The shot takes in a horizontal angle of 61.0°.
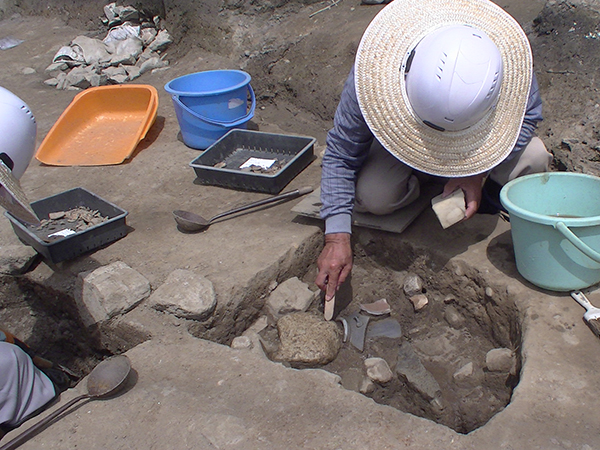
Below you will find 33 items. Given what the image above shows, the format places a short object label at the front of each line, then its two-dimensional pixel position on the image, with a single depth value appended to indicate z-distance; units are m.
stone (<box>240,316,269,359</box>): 2.29
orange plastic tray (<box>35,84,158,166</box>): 3.98
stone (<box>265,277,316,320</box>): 2.44
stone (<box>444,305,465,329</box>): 2.41
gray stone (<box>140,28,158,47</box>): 6.07
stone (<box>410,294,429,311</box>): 2.49
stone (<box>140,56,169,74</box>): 5.66
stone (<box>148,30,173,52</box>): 5.87
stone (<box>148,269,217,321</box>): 2.28
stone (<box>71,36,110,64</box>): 5.93
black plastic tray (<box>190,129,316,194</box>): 3.25
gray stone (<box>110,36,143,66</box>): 5.79
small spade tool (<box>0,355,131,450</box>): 1.77
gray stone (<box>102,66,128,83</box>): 5.50
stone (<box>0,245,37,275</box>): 2.73
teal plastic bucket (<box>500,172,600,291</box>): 1.91
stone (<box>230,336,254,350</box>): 2.30
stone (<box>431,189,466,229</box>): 2.22
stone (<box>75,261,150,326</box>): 2.36
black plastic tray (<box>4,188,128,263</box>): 2.62
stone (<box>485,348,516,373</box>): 2.07
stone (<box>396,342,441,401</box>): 2.04
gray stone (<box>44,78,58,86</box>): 5.71
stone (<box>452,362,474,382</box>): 2.12
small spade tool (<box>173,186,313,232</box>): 2.82
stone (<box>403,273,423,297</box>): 2.54
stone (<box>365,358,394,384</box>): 2.14
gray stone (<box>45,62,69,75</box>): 5.97
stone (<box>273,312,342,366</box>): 2.21
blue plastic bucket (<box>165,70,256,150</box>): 3.80
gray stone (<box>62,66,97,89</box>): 5.56
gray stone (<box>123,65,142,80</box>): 5.57
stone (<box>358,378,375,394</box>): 2.12
